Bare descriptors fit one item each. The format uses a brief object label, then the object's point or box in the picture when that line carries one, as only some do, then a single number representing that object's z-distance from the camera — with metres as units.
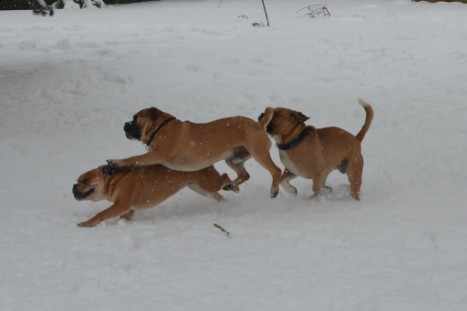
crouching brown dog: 11.93
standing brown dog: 12.60
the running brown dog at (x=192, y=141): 12.16
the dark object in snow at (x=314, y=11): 35.49
